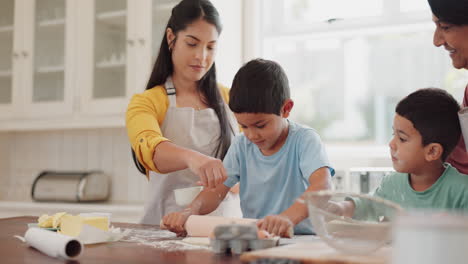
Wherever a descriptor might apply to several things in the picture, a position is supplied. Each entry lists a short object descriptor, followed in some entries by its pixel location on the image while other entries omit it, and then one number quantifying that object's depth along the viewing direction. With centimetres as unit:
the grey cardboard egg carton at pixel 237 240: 90
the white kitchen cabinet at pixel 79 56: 284
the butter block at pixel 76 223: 112
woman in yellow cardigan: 164
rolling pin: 110
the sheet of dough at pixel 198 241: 103
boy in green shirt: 127
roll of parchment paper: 91
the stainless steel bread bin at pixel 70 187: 298
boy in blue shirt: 135
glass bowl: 81
